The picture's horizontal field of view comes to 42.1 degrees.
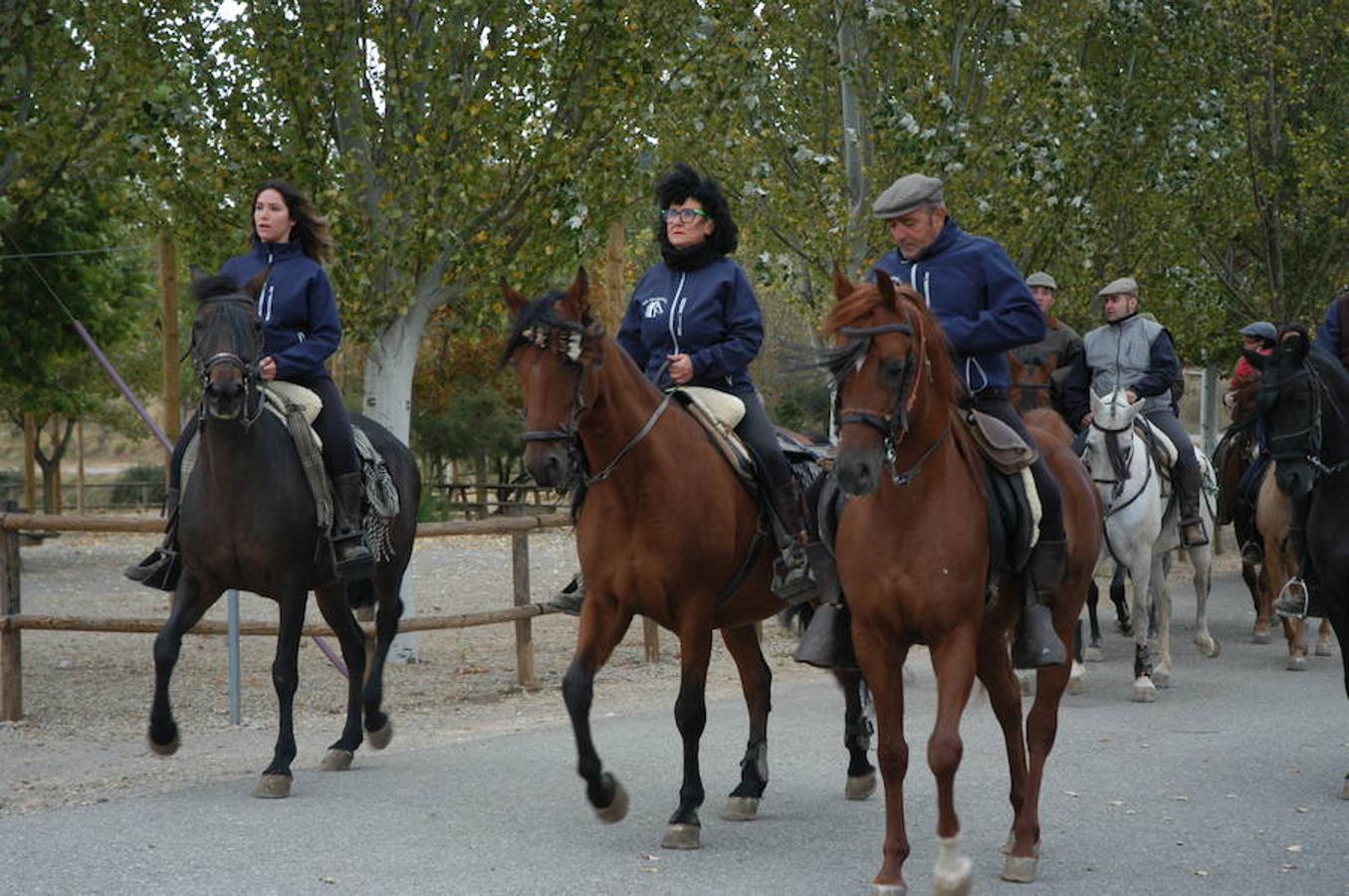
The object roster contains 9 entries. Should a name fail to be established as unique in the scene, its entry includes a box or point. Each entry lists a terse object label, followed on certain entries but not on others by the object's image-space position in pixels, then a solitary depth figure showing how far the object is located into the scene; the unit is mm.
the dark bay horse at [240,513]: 8516
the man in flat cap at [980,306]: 7129
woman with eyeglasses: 8391
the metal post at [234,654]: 11547
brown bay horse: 7277
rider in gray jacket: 13867
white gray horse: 13375
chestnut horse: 6332
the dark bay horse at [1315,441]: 9000
